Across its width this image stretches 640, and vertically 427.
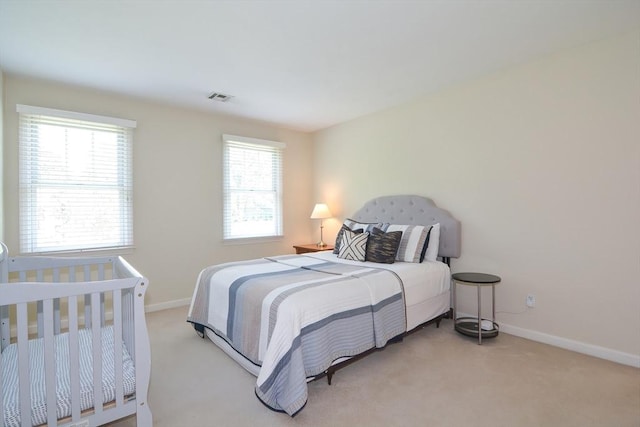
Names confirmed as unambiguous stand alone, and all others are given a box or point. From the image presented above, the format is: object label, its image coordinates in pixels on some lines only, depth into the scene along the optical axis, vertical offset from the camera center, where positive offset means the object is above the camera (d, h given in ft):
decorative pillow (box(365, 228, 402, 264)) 10.56 -1.18
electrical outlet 9.55 -2.70
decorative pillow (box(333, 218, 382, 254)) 12.26 -0.59
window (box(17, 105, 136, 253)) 10.34 +1.11
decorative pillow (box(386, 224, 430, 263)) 10.62 -1.07
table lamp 15.80 -0.01
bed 6.26 -2.14
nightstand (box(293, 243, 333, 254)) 15.03 -1.74
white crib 4.22 -2.45
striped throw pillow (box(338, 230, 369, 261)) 10.98 -1.22
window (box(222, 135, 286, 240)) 14.78 +1.21
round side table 9.23 -3.44
